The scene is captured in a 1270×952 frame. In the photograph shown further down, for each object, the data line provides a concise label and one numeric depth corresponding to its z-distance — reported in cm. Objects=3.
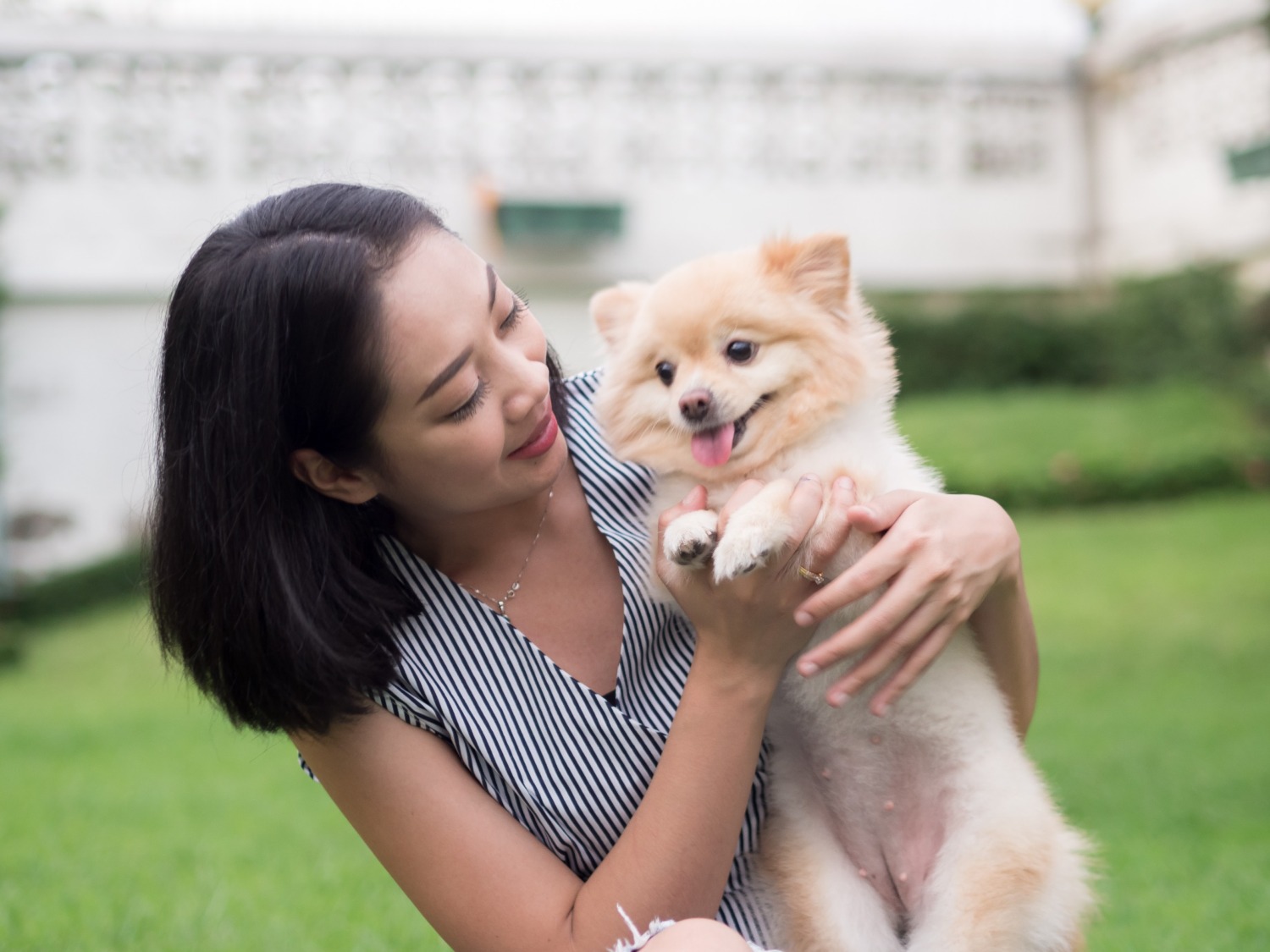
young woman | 158
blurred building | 902
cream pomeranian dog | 180
